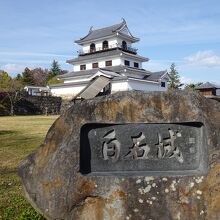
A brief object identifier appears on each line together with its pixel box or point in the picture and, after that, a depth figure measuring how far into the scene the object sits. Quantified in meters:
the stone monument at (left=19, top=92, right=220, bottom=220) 2.44
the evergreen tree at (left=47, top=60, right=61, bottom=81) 54.44
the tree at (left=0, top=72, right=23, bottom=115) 26.87
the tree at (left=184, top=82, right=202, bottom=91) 35.47
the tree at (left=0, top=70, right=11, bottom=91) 29.78
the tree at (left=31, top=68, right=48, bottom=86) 47.80
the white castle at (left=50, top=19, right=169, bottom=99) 29.69
